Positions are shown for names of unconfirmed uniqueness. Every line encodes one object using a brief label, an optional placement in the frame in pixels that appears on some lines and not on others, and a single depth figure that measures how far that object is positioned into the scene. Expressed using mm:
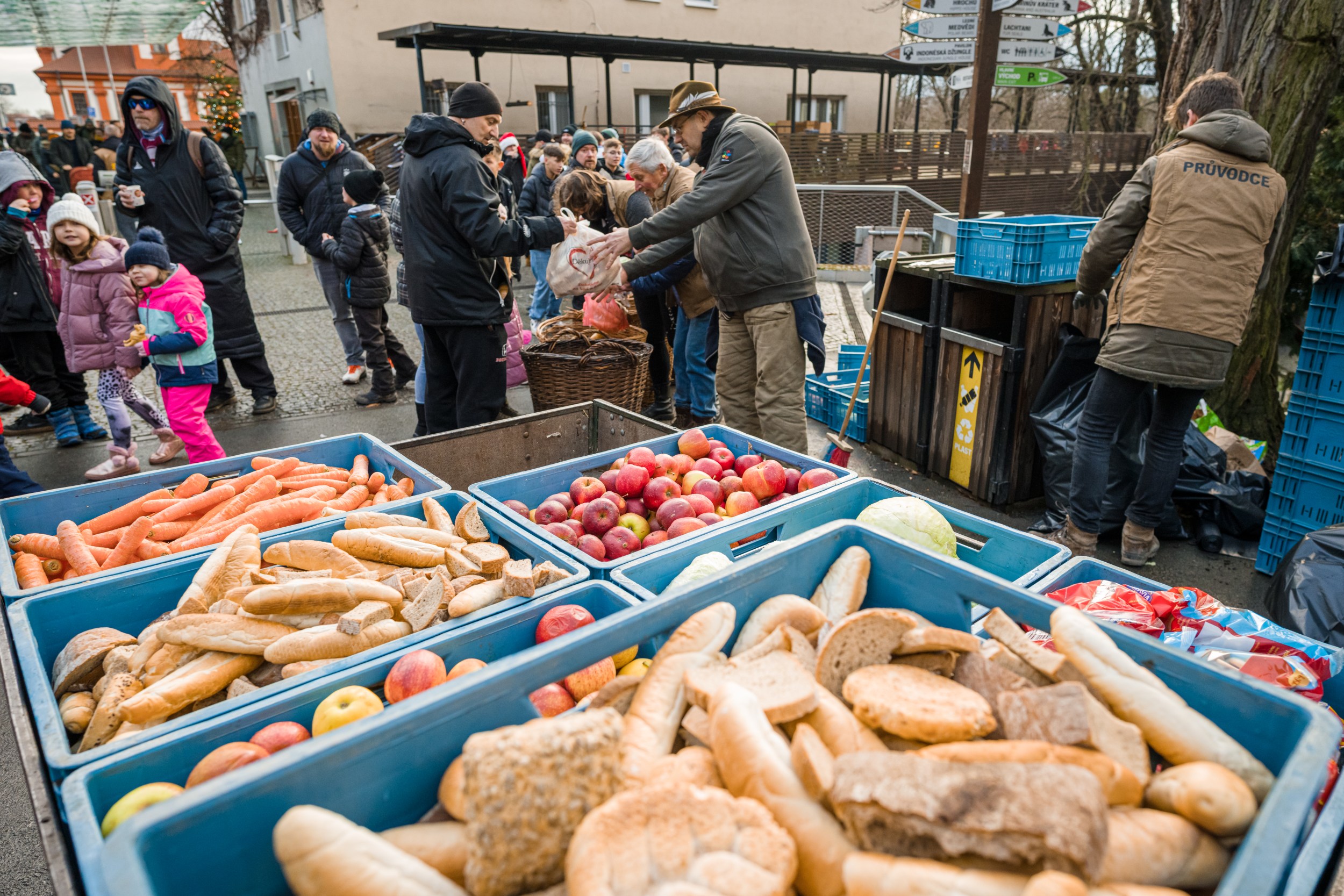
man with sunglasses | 5754
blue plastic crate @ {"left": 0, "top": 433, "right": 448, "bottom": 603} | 2719
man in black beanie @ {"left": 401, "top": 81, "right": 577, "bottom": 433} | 3990
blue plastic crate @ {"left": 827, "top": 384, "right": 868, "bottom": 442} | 5762
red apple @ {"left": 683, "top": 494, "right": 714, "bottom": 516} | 2740
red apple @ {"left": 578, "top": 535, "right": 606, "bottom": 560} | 2531
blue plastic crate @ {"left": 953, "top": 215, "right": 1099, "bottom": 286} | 4227
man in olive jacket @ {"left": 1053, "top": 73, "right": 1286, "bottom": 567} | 3410
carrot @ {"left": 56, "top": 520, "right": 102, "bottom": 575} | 2355
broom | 4012
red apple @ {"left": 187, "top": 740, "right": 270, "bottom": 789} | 1415
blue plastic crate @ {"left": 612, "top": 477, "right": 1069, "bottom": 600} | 2189
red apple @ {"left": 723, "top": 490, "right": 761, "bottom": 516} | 2803
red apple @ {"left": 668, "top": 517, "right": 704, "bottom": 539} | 2594
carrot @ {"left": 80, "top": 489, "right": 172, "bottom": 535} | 2654
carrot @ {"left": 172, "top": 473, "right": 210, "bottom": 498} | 2840
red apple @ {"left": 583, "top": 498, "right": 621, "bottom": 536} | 2672
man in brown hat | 3979
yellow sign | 4703
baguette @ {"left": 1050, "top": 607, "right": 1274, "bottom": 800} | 1087
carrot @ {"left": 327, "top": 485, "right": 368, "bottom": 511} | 2744
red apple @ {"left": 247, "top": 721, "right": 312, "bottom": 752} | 1523
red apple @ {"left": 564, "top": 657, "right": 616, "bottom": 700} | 1849
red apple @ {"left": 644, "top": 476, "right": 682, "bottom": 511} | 2859
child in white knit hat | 5242
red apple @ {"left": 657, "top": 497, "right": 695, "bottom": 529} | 2717
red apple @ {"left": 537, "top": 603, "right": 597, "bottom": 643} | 1910
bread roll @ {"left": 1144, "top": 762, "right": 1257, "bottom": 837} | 993
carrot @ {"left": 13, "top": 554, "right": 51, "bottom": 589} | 2174
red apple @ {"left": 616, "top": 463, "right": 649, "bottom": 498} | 2902
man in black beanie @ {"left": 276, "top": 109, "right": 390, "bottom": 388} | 6457
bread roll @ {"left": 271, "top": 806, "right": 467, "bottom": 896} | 915
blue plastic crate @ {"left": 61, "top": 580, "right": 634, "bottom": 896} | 1232
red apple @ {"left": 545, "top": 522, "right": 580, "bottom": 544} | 2568
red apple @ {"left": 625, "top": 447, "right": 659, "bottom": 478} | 3064
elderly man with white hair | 5348
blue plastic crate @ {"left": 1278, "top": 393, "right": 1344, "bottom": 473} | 3539
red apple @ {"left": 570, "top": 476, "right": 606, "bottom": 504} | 2846
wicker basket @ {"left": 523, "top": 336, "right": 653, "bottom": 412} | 5082
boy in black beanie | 6211
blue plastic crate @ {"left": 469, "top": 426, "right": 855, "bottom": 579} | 2840
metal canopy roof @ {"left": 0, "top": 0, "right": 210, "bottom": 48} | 19938
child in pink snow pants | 4684
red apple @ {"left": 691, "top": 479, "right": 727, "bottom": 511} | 2859
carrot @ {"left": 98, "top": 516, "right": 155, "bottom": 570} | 2426
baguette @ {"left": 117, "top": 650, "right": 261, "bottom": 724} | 1605
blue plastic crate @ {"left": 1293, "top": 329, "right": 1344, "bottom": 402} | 3488
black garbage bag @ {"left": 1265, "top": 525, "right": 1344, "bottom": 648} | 2699
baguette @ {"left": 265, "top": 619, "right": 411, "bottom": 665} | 1776
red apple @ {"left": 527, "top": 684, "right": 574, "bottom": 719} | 1731
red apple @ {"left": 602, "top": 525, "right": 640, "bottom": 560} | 2551
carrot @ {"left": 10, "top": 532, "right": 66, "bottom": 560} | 2410
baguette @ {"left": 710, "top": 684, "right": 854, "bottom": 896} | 962
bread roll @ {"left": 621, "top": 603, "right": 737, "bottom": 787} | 1144
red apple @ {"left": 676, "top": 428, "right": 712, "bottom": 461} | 3221
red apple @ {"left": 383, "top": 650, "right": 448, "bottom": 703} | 1657
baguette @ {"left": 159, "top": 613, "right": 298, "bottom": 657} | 1771
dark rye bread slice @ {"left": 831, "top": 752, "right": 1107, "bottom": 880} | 853
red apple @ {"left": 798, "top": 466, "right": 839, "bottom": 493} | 2809
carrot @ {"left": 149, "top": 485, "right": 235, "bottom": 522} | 2646
